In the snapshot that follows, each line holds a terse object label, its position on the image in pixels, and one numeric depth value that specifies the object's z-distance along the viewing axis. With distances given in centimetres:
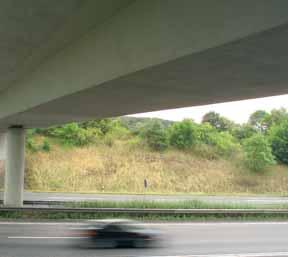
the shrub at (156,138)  5078
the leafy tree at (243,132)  6509
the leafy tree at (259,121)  7207
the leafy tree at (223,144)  5238
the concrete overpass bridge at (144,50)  554
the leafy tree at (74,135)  4962
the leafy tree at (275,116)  7231
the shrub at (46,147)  4659
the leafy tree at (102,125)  5406
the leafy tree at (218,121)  7306
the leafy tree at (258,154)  4856
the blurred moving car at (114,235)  1309
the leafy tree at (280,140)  5400
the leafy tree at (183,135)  5222
